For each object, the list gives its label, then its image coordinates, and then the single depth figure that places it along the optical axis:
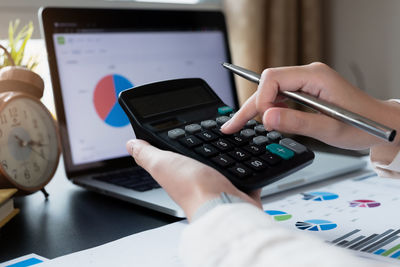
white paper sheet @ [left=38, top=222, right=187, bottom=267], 0.42
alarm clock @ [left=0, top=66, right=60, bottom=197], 0.60
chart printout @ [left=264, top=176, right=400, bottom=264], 0.45
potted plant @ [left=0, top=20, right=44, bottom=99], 0.64
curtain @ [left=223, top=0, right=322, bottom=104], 1.16
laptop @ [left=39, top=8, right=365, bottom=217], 0.72
